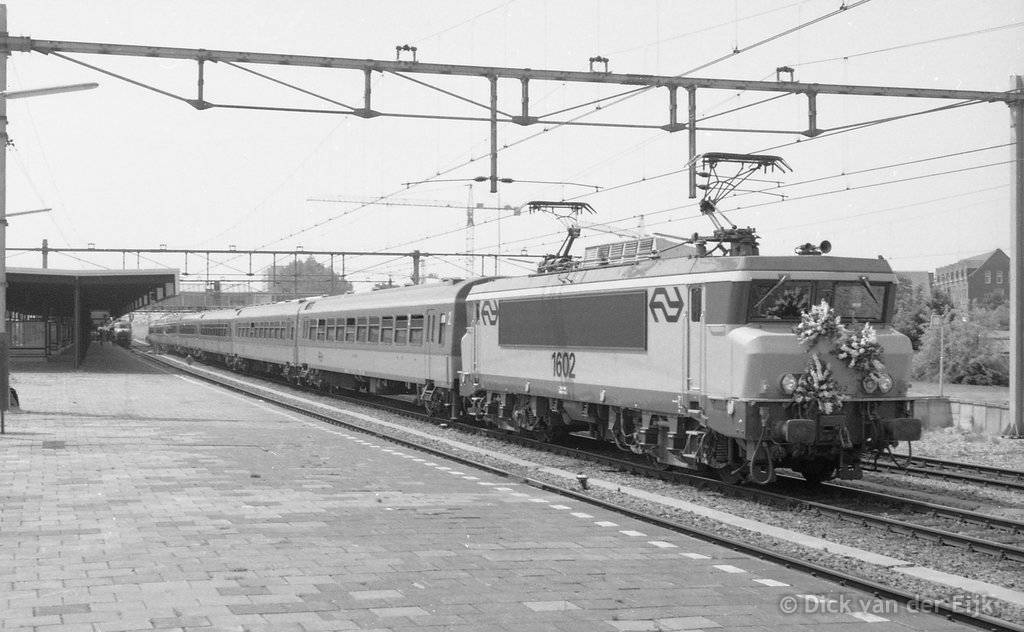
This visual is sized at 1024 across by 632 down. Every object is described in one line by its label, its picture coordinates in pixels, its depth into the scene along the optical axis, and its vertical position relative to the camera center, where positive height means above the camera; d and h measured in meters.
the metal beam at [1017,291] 19.72 +0.90
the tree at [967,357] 56.28 -1.05
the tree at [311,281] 92.38 +4.87
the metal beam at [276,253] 44.75 +3.48
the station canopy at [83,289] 42.53 +1.99
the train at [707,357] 12.54 -0.29
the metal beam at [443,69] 16.11 +4.19
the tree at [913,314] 64.12 +1.44
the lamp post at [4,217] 19.01 +2.38
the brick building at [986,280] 91.44 +5.11
